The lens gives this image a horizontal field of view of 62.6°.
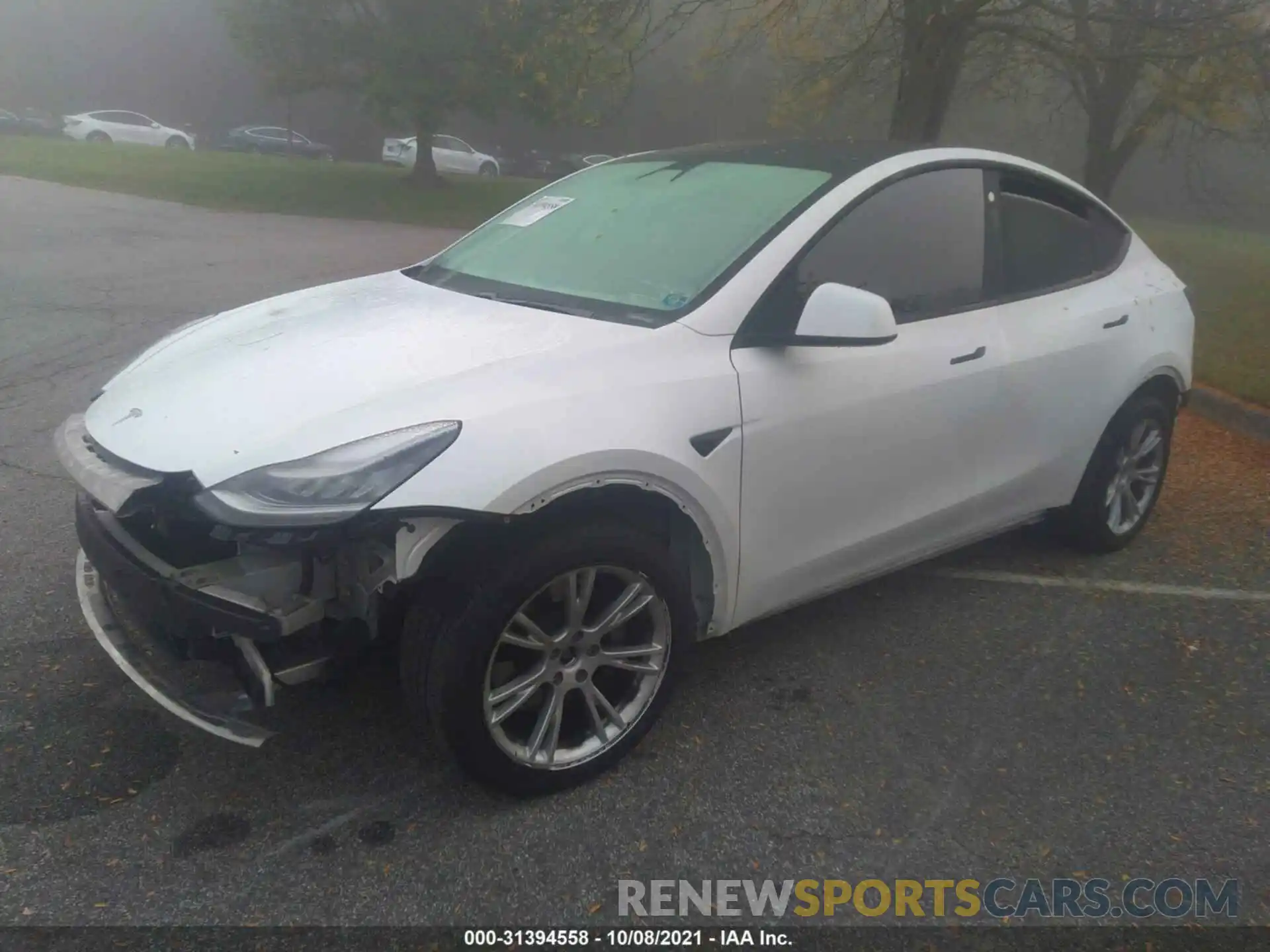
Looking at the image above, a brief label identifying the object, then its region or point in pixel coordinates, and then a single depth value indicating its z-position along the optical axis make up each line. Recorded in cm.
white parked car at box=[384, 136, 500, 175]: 3669
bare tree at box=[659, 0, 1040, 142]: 1179
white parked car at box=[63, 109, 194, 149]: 3591
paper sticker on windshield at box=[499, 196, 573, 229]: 398
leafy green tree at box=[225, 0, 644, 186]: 1988
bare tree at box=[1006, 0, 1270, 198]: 1112
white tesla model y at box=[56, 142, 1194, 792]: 251
